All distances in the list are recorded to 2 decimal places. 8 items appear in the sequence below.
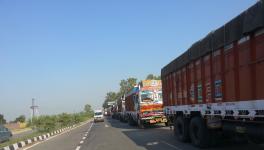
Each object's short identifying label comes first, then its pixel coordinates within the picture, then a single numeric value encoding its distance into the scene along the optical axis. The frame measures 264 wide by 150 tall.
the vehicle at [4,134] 15.37
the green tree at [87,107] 103.71
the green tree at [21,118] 75.94
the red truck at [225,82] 5.22
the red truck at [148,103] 16.13
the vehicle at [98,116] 36.31
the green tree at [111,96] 100.81
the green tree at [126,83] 85.54
